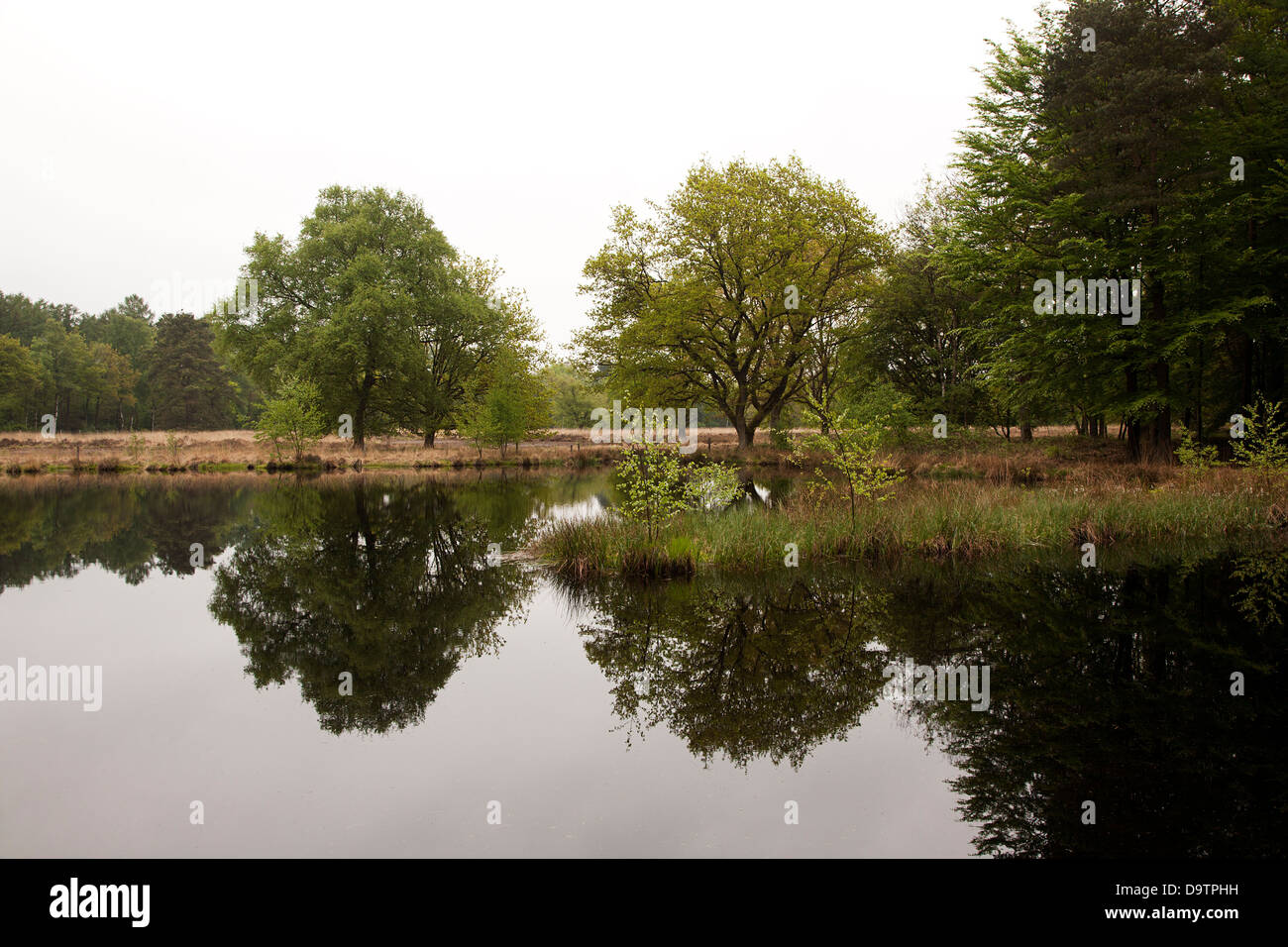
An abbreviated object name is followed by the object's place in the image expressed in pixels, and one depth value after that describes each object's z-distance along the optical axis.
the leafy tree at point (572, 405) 83.94
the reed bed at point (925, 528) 11.06
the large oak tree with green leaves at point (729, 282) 33.38
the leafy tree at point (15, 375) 62.59
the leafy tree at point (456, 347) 41.44
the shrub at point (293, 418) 33.81
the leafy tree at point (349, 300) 37.53
